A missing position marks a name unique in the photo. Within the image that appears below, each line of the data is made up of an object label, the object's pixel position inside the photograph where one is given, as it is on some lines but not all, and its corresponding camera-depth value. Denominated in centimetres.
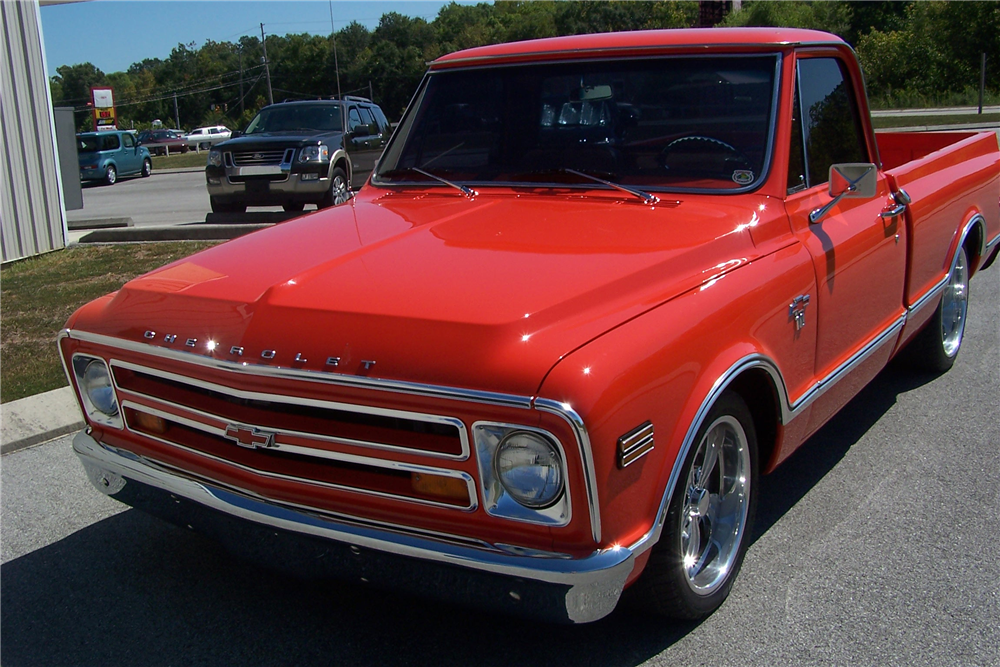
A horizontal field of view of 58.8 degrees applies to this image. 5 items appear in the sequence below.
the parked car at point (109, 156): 2705
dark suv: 1200
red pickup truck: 220
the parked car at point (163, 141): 5662
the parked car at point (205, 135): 5703
